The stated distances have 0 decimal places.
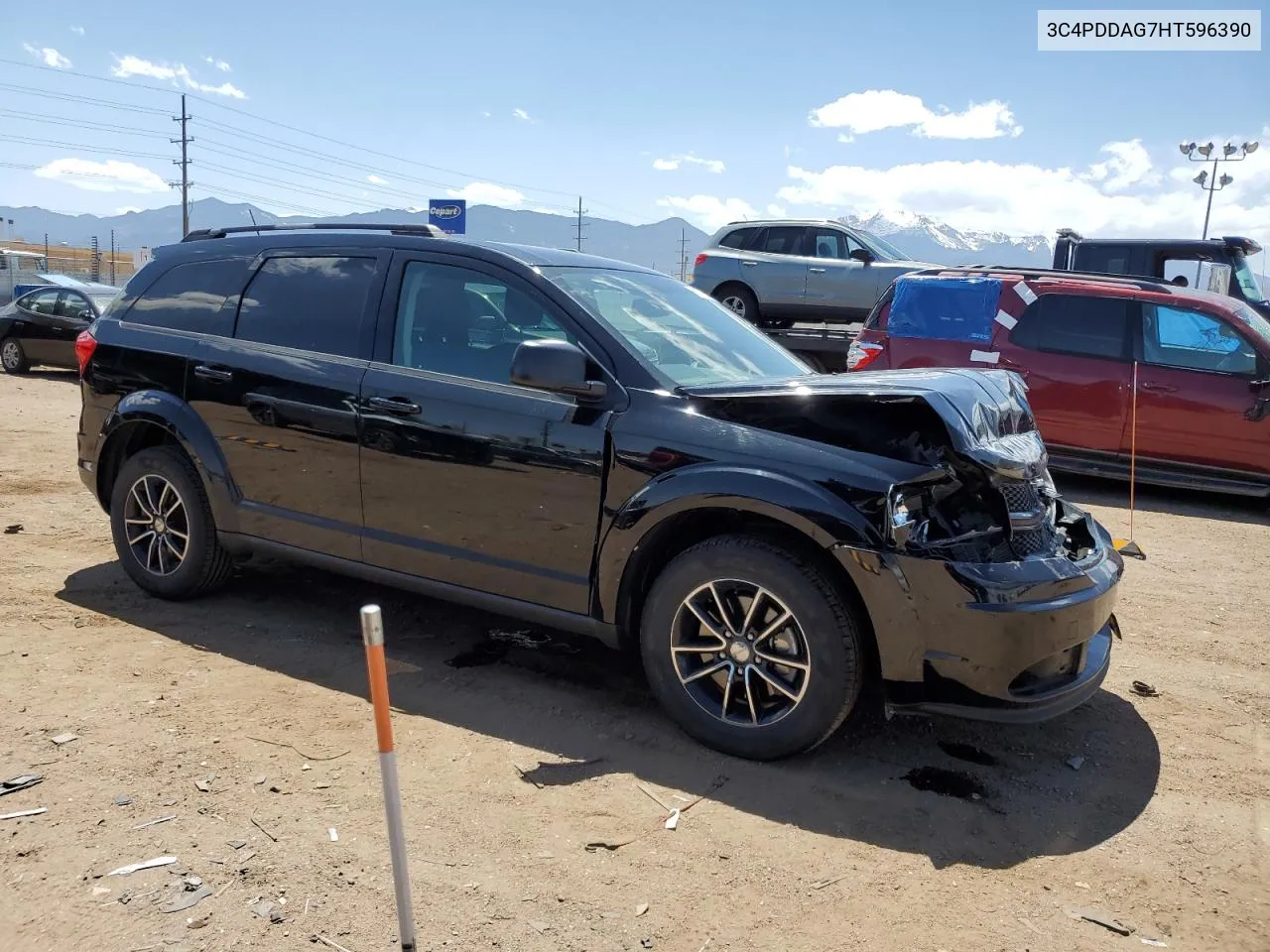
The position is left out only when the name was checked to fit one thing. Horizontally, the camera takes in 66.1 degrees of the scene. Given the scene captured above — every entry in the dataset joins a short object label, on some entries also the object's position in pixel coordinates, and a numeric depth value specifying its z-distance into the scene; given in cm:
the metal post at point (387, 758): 207
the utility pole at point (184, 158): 5953
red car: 800
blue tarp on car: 883
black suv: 321
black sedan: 1603
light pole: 3139
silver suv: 1353
